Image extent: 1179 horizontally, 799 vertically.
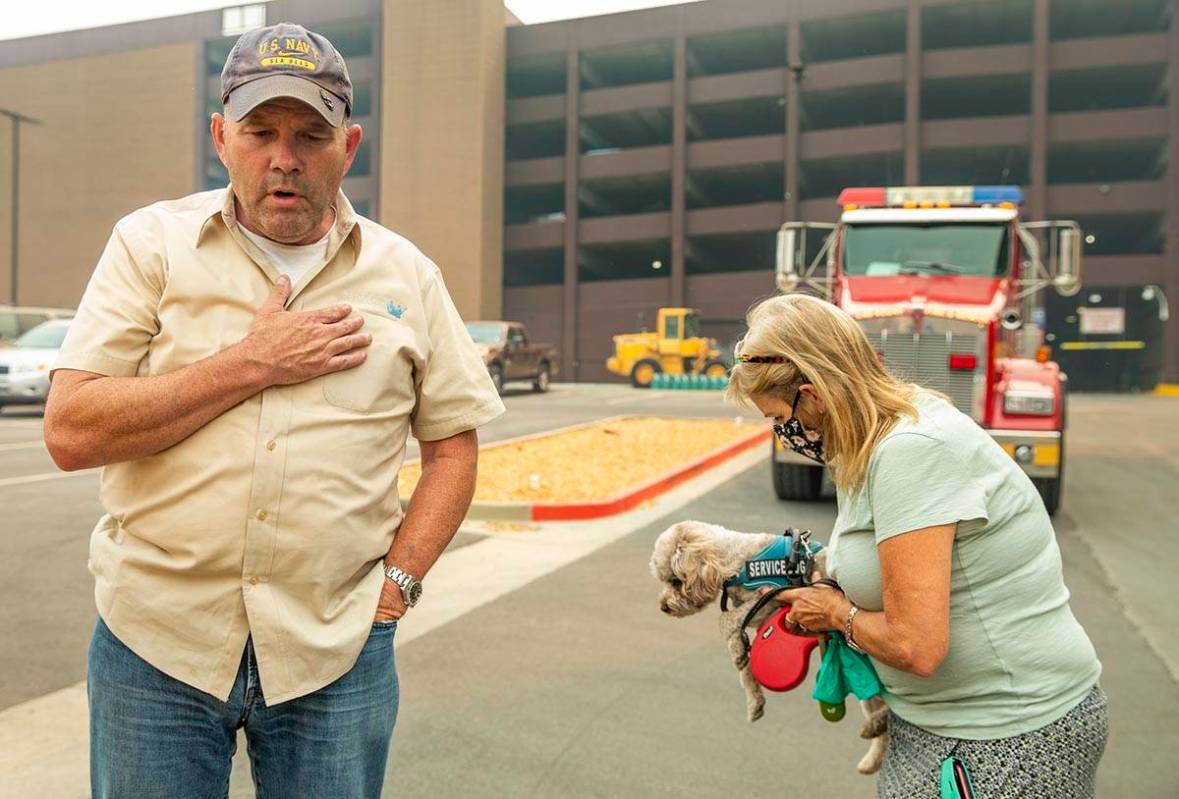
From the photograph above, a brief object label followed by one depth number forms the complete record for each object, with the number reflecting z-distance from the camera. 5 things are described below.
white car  17.91
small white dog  2.52
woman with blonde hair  2.03
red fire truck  9.30
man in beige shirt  1.84
